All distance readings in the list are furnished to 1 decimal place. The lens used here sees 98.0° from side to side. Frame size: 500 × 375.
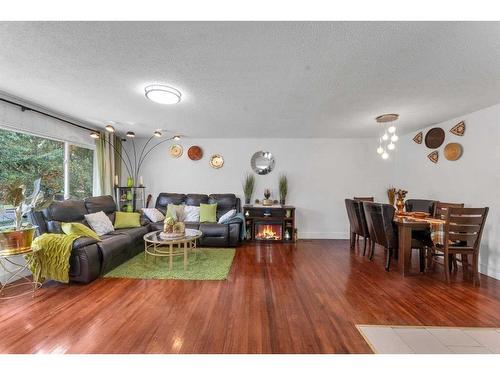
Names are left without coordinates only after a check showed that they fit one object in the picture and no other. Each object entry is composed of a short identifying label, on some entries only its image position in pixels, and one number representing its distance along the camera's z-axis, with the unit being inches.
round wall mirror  201.3
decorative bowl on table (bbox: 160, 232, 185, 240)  118.2
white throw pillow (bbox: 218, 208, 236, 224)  168.2
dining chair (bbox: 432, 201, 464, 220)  124.4
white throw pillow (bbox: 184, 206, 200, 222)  177.6
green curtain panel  169.2
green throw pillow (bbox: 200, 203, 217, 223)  175.0
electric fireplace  184.7
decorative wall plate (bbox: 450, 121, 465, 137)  132.6
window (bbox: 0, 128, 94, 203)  113.7
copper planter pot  85.0
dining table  109.4
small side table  87.8
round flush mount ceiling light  92.2
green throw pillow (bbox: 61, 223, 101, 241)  107.3
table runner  108.3
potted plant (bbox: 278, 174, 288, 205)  195.9
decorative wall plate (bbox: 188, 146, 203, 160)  202.4
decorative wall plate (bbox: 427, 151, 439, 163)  151.8
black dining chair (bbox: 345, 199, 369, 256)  145.6
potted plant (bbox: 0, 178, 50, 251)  85.4
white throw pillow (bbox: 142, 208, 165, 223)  170.1
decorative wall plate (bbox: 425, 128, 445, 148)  148.3
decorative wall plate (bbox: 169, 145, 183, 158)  203.2
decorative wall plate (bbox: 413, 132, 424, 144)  164.9
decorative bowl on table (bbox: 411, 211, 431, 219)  124.9
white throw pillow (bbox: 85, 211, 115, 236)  131.9
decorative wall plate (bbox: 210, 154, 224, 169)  202.8
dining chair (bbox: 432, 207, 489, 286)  102.3
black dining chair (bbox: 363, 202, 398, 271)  118.3
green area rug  109.6
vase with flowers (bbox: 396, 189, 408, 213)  135.8
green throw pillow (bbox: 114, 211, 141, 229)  150.3
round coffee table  115.2
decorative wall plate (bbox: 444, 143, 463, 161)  135.2
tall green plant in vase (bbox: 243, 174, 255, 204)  198.2
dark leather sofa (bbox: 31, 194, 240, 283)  100.2
